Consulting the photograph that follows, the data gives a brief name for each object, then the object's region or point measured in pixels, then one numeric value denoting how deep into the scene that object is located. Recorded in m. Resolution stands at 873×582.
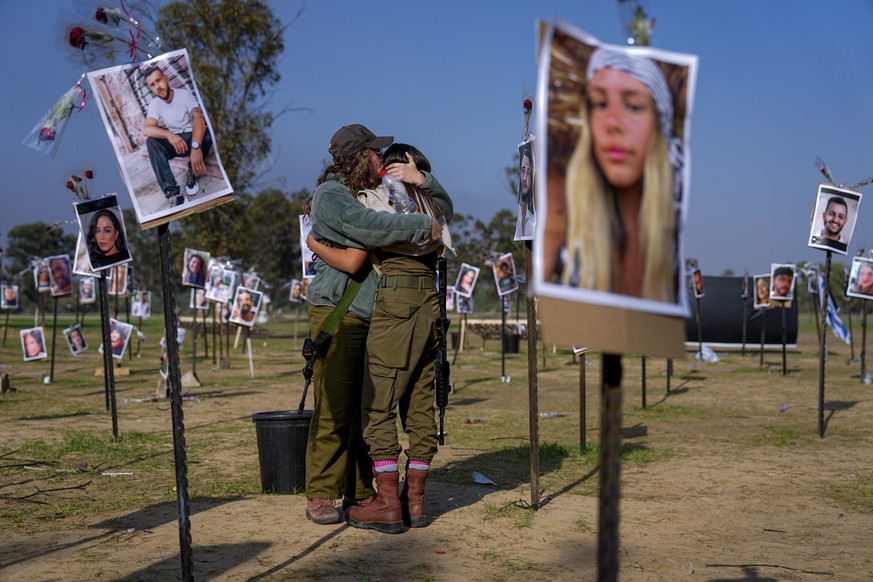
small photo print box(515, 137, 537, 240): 5.36
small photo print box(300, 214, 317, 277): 8.37
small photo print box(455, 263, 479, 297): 21.56
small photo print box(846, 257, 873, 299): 15.11
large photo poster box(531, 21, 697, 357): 2.21
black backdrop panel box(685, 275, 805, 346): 28.75
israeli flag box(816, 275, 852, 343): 15.53
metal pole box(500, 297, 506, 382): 15.12
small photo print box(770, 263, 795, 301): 19.92
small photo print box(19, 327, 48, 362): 15.87
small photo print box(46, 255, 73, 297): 17.19
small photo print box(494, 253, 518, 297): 18.33
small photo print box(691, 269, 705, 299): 20.94
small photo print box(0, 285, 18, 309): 26.90
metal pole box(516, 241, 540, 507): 5.37
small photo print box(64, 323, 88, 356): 16.72
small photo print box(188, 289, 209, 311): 18.09
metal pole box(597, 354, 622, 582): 2.29
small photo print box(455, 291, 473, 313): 22.53
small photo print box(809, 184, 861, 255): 8.80
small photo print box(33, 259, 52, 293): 23.20
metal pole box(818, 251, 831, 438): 8.82
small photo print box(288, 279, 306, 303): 30.48
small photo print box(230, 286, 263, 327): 15.87
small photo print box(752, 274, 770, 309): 22.78
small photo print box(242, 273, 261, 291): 22.03
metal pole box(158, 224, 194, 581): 3.56
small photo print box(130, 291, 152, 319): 26.27
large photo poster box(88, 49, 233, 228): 3.58
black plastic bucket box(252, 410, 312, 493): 5.73
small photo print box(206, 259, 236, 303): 17.52
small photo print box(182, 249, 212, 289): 15.98
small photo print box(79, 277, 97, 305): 26.18
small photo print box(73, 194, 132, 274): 9.04
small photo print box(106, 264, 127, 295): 18.89
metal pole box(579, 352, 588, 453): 7.45
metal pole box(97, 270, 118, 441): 8.79
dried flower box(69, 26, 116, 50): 3.62
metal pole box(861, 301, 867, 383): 15.27
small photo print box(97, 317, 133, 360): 13.82
